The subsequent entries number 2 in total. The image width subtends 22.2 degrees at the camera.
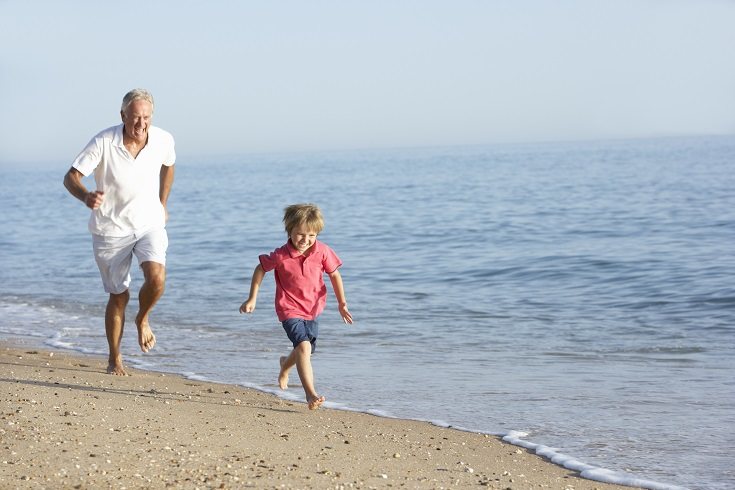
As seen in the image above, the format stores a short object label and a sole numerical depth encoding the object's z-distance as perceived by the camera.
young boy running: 10.59
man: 11.15
